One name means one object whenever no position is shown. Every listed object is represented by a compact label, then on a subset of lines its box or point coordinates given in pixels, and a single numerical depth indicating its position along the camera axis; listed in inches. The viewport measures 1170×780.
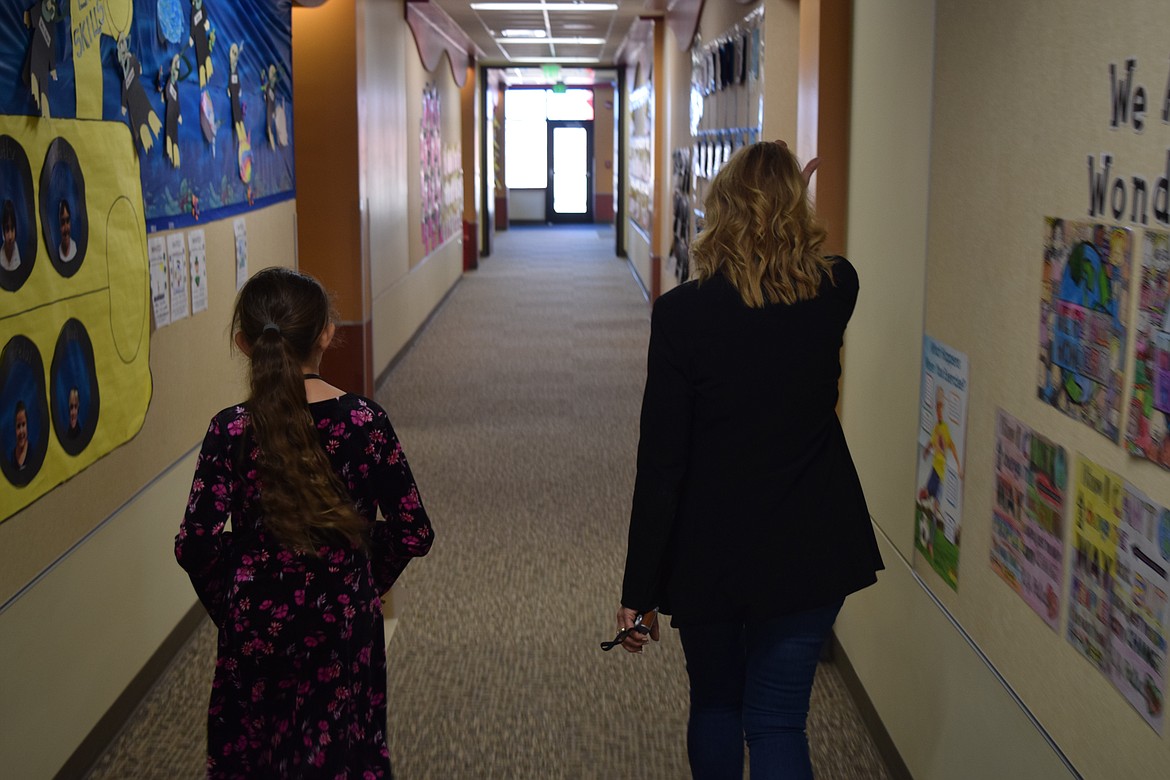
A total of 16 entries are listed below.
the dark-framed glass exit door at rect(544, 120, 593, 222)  1027.9
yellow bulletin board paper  105.3
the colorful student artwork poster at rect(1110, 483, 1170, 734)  63.5
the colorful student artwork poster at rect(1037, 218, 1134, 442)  68.4
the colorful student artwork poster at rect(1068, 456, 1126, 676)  70.0
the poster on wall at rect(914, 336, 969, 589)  99.2
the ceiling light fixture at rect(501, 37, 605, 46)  572.4
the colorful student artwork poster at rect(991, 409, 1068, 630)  78.4
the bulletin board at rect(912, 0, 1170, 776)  64.9
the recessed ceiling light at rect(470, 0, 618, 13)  426.0
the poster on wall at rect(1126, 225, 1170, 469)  62.4
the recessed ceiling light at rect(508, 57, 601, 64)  683.4
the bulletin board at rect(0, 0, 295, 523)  105.6
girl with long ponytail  81.1
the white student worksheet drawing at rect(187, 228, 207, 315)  163.6
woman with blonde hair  84.9
